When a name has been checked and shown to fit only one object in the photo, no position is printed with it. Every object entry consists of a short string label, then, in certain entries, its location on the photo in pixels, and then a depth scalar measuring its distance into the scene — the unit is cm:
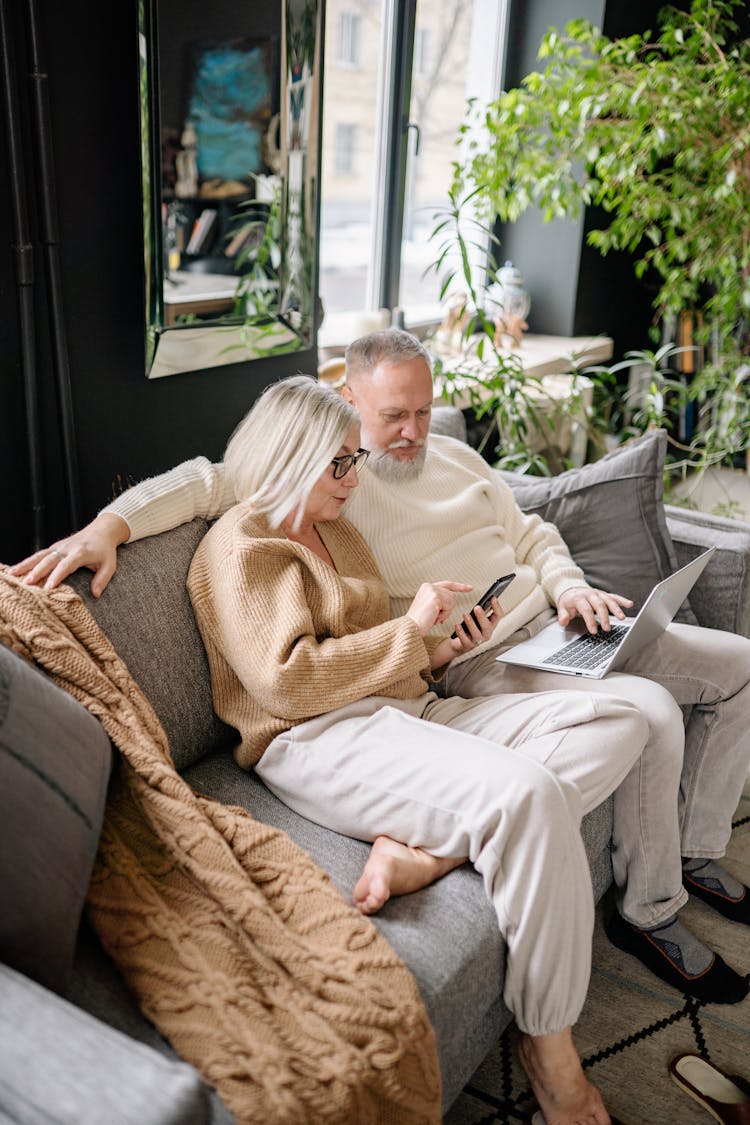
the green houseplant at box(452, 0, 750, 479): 304
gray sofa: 87
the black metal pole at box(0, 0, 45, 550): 170
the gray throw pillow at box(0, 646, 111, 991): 107
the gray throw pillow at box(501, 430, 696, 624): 222
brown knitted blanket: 106
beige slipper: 151
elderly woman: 139
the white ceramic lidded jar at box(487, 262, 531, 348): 397
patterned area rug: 154
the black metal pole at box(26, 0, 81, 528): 173
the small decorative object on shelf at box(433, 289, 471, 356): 374
